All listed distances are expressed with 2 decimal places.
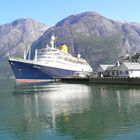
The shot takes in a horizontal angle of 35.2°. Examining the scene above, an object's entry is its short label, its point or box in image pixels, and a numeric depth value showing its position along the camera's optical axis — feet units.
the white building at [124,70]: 201.36
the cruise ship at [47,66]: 260.98
